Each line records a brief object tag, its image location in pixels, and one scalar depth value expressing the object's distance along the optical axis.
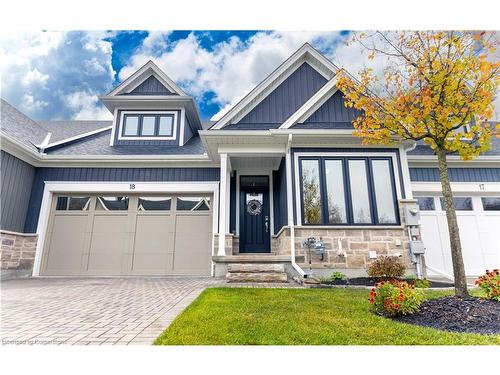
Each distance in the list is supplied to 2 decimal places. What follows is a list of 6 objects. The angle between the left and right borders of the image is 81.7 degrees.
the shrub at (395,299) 3.27
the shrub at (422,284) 5.18
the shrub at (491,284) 3.71
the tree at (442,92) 3.92
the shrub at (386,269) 6.21
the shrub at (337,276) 6.13
